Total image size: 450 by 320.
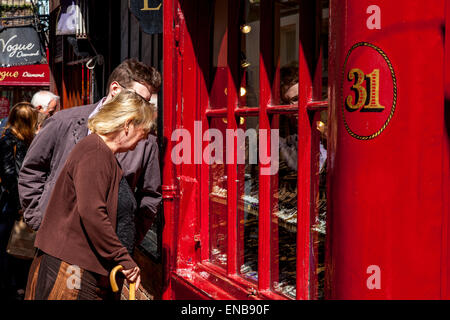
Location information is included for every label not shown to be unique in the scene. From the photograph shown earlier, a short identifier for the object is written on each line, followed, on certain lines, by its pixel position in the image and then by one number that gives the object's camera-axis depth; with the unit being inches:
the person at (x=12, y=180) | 211.0
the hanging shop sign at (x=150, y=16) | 186.7
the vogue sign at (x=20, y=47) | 438.3
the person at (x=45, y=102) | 253.6
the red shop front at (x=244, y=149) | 109.3
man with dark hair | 138.5
